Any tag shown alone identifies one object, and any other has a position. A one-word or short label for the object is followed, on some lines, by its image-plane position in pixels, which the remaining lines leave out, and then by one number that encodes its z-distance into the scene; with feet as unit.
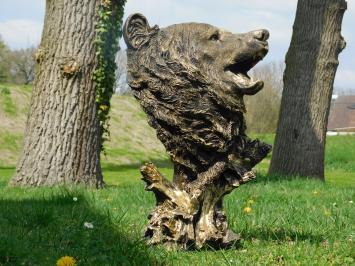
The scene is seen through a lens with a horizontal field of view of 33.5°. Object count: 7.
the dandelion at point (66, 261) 11.03
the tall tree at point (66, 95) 31.53
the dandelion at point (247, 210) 19.69
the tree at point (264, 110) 147.23
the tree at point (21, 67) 185.18
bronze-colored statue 12.75
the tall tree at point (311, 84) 41.86
